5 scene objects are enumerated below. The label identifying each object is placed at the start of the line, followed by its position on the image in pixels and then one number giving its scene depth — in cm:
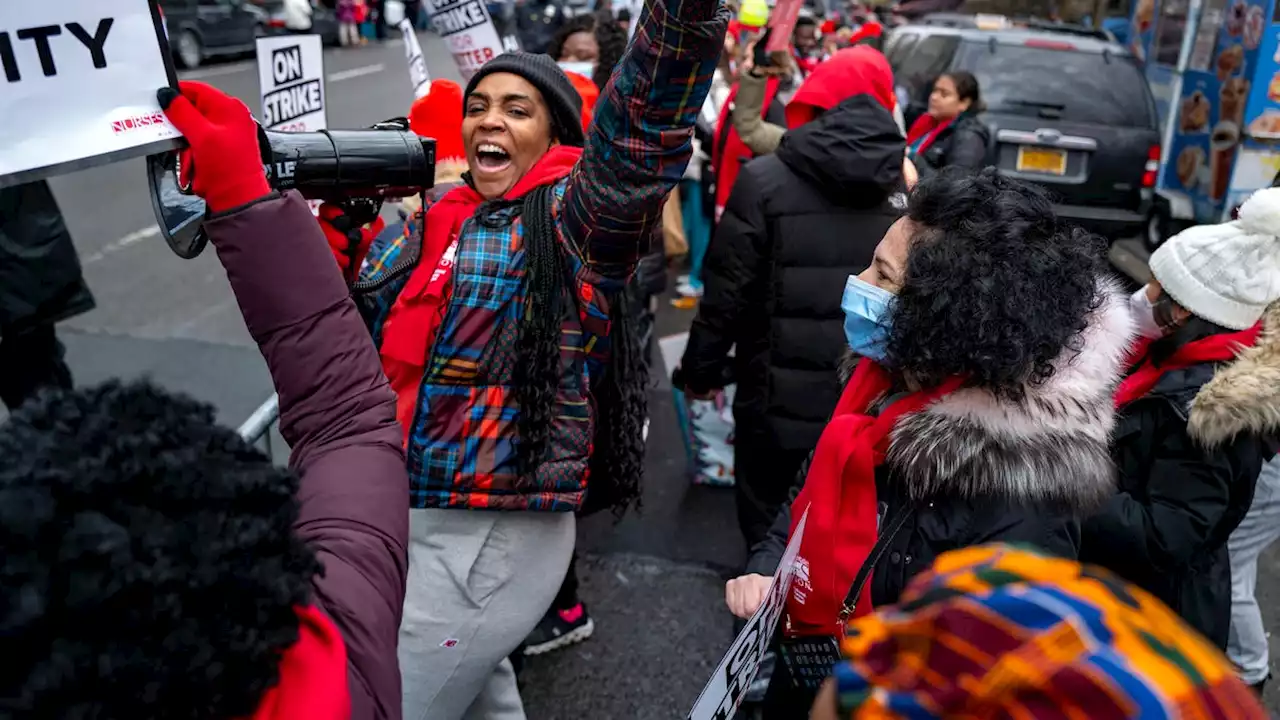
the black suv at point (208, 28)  1612
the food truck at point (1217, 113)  684
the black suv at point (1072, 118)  657
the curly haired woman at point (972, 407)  150
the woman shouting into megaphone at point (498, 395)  191
